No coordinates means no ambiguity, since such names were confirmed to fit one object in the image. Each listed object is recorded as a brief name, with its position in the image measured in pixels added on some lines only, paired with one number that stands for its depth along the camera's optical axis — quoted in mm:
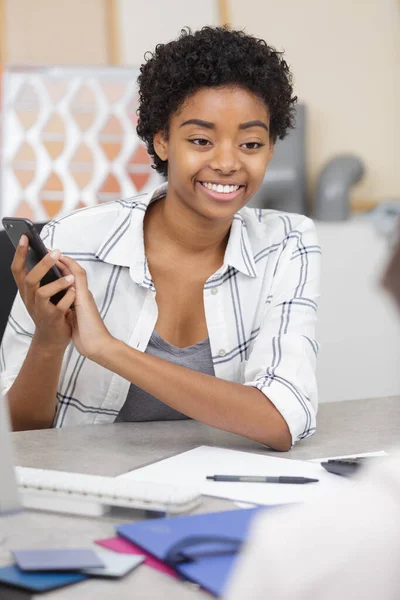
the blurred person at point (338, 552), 768
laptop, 1261
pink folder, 1261
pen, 1488
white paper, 1449
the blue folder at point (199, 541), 1237
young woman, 1822
